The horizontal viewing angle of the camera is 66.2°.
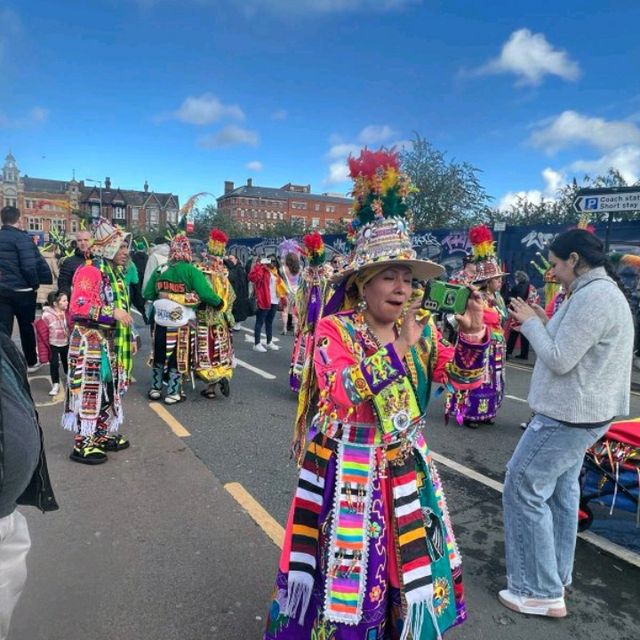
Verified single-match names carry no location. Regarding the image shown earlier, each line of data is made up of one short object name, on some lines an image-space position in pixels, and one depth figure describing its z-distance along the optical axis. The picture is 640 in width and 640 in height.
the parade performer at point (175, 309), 6.00
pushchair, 3.16
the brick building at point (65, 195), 75.31
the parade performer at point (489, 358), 5.46
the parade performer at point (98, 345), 4.09
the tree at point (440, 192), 24.09
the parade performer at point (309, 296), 6.33
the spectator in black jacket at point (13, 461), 1.36
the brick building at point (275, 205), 93.25
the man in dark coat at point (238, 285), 10.47
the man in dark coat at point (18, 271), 6.46
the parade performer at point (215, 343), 6.47
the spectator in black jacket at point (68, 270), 6.42
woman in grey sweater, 2.34
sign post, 7.19
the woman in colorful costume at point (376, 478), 1.77
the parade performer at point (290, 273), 9.62
